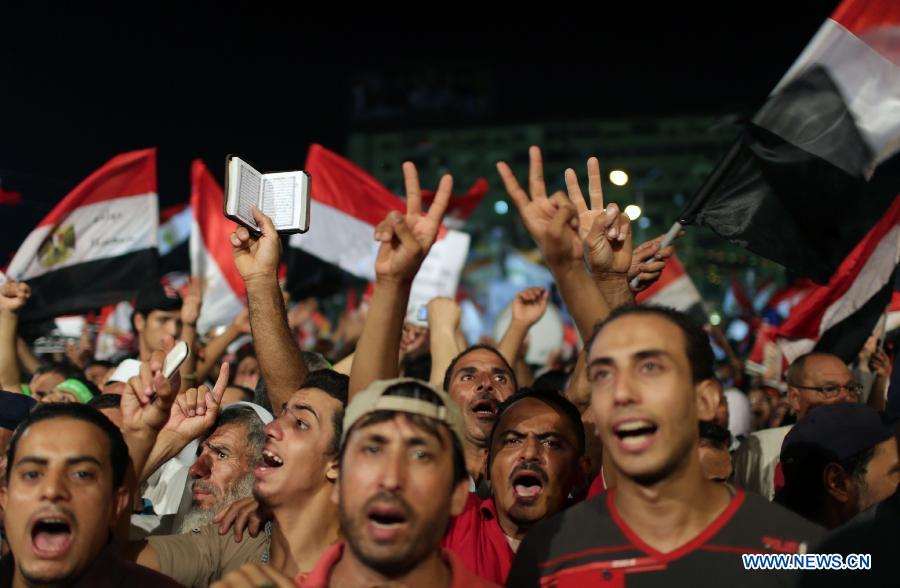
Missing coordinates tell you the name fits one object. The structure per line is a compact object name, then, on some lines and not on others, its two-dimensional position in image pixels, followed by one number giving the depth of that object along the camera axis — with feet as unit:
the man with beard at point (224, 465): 14.30
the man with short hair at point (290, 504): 11.98
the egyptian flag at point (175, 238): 41.11
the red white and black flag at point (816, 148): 17.08
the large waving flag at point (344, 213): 30.30
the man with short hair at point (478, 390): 15.52
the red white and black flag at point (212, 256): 30.66
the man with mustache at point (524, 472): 12.16
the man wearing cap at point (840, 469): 13.15
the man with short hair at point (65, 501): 9.66
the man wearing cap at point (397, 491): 8.77
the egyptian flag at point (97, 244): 25.90
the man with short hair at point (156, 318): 23.34
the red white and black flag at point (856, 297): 20.76
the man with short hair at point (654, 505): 8.81
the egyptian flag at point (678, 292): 31.45
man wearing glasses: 17.28
